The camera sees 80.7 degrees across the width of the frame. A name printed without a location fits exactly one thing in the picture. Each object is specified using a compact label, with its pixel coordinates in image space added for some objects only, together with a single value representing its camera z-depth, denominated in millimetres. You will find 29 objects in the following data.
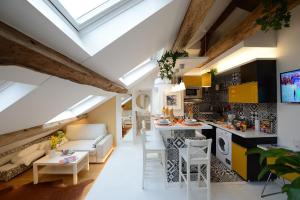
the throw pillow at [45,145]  4445
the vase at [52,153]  3638
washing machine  3650
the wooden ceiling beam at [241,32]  2200
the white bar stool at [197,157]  2531
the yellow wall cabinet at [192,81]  5266
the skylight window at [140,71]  5207
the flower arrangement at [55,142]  3808
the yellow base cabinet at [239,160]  3111
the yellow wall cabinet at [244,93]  3211
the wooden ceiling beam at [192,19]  1709
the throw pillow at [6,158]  3650
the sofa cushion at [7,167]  3473
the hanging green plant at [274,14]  1836
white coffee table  3316
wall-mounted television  2555
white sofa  4410
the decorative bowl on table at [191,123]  3133
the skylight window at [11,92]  1752
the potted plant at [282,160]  1487
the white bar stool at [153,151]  3072
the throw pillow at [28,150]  3873
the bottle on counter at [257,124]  3519
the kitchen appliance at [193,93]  5336
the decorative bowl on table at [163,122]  3190
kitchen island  3258
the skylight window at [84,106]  4818
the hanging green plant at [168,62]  3111
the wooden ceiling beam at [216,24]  3039
